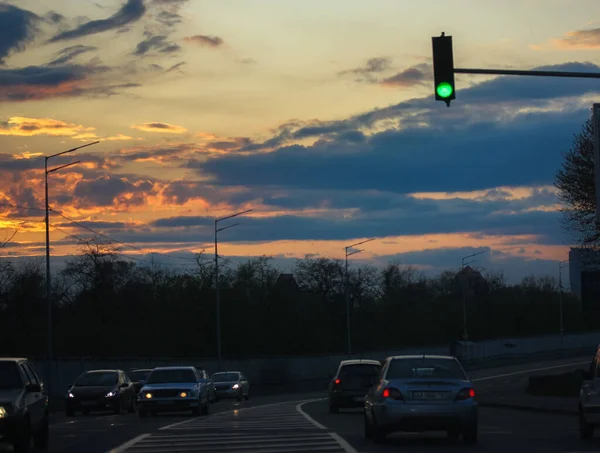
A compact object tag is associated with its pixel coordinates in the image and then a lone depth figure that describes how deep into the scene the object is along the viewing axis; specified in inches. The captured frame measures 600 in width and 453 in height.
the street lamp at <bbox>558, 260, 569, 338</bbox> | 4503.9
